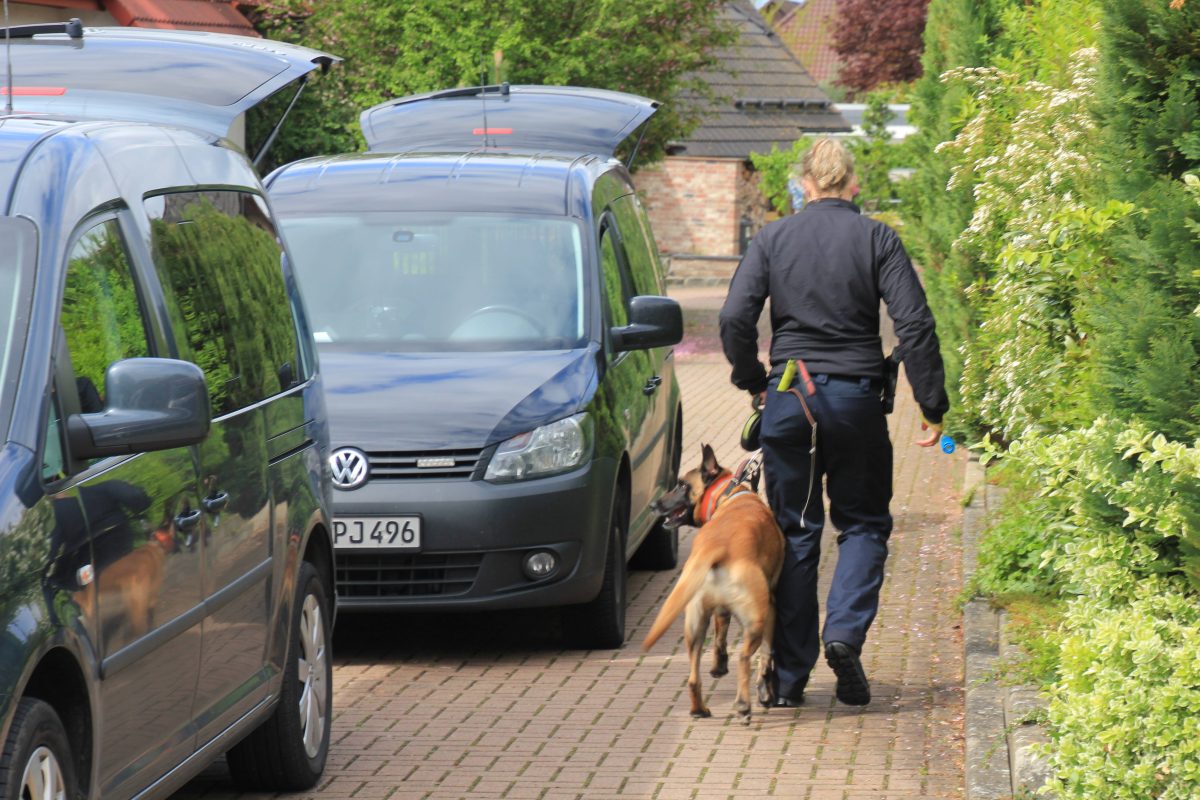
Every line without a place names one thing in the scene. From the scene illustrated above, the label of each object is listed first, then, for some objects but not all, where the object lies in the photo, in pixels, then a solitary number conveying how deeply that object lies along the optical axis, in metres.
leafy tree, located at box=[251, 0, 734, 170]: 47.16
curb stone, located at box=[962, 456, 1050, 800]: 11.78
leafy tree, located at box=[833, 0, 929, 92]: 105.06
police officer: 14.66
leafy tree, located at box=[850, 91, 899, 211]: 63.75
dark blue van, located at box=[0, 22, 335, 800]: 8.36
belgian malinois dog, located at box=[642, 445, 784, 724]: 14.00
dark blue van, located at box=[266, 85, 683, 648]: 16.09
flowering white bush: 15.10
